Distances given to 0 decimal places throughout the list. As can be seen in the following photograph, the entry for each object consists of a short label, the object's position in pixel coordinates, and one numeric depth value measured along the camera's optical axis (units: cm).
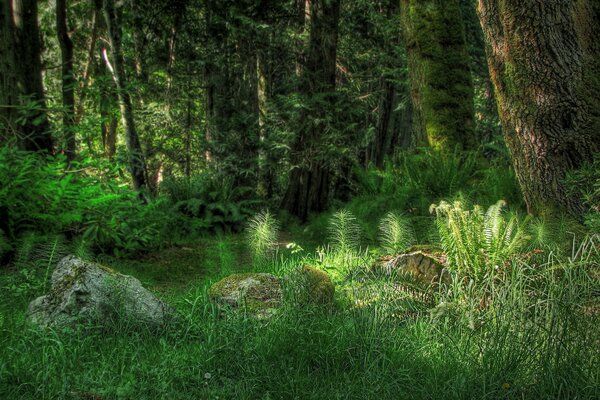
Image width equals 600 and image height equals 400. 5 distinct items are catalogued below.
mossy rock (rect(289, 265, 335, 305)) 423
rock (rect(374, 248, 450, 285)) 473
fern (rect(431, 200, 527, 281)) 445
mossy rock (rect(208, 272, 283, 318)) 436
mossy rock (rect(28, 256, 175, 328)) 393
